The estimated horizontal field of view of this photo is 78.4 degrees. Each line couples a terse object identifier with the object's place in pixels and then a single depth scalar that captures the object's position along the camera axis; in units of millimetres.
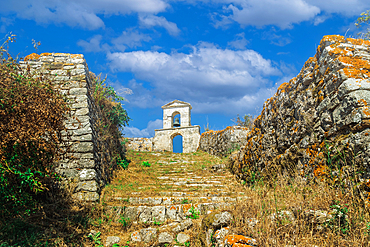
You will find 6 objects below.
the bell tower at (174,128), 22156
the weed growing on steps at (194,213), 4700
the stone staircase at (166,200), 4281
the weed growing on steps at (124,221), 4689
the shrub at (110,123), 7230
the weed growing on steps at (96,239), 4167
